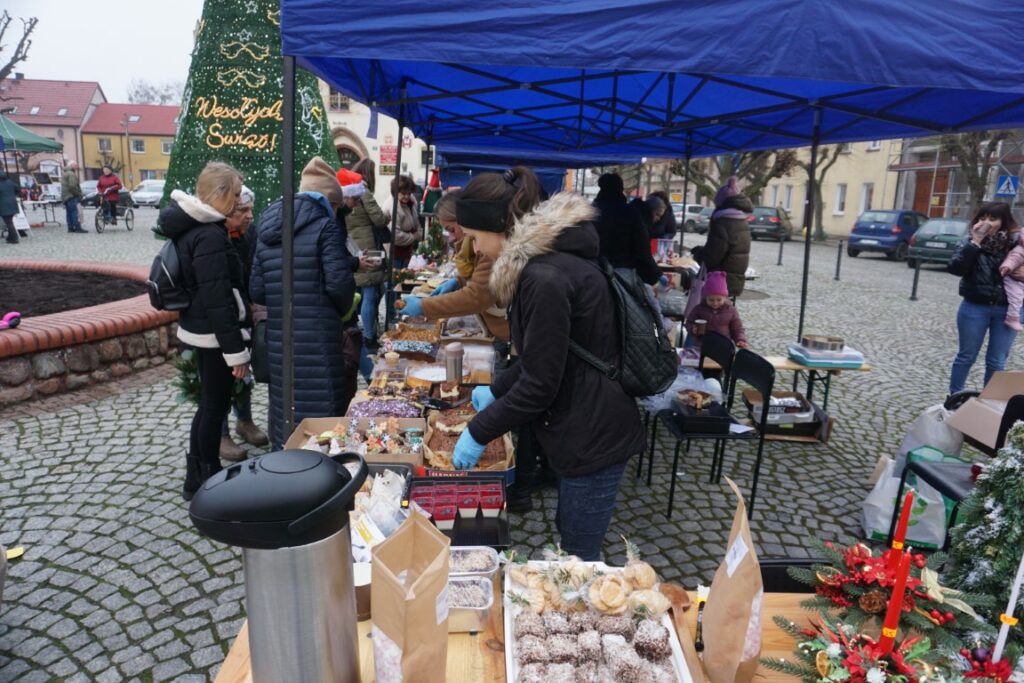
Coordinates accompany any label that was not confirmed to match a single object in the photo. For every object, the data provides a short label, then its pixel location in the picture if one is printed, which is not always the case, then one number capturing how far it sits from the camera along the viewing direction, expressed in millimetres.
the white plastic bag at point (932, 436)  3703
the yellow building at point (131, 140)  59969
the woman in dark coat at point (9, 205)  14328
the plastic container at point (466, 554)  1708
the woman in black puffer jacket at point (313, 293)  3320
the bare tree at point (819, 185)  27195
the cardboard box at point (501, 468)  2410
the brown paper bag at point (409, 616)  1188
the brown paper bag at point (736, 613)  1271
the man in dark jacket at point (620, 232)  5738
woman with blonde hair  3225
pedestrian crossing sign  15156
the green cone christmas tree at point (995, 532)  1565
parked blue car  19219
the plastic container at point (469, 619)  1576
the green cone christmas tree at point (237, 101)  9141
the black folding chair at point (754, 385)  3748
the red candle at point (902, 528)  1288
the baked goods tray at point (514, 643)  1424
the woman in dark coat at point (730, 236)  6617
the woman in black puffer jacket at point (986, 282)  5324
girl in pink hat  5234
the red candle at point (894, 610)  1258
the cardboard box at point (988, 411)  3439
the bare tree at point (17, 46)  20391
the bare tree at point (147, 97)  67938
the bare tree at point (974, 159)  20078
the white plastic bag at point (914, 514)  3408
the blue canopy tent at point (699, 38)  2229
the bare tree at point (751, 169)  20750
